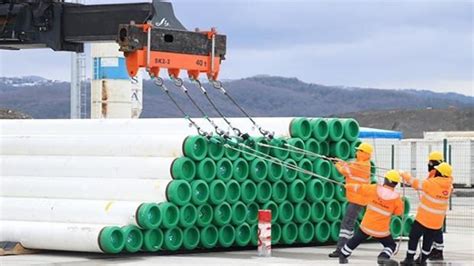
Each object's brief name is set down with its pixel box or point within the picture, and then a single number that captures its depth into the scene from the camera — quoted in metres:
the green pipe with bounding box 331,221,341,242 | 19.22
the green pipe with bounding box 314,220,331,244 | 18.92
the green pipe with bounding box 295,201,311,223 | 18.56
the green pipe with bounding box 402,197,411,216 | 19.90
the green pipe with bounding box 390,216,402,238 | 19.73
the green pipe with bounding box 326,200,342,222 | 19.06
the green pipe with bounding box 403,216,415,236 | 19.97
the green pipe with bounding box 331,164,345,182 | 19.00
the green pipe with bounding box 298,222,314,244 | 18.69
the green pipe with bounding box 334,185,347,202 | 19.27
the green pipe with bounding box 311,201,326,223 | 18.86
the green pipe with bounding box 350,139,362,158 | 19.31
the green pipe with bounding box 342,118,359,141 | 19.17
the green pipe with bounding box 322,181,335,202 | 19.00
